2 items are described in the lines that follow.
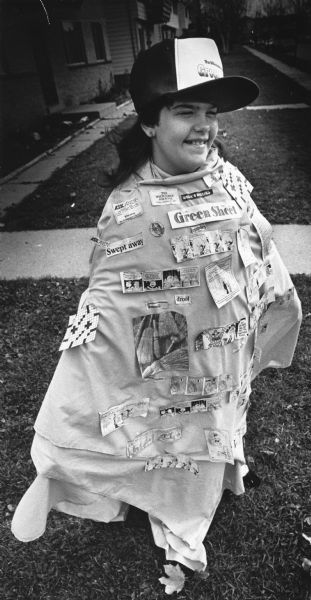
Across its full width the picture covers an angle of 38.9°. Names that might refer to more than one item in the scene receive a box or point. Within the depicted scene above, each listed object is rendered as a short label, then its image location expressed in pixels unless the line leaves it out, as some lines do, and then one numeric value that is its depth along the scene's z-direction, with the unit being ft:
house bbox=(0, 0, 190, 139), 33.30
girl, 4.67
